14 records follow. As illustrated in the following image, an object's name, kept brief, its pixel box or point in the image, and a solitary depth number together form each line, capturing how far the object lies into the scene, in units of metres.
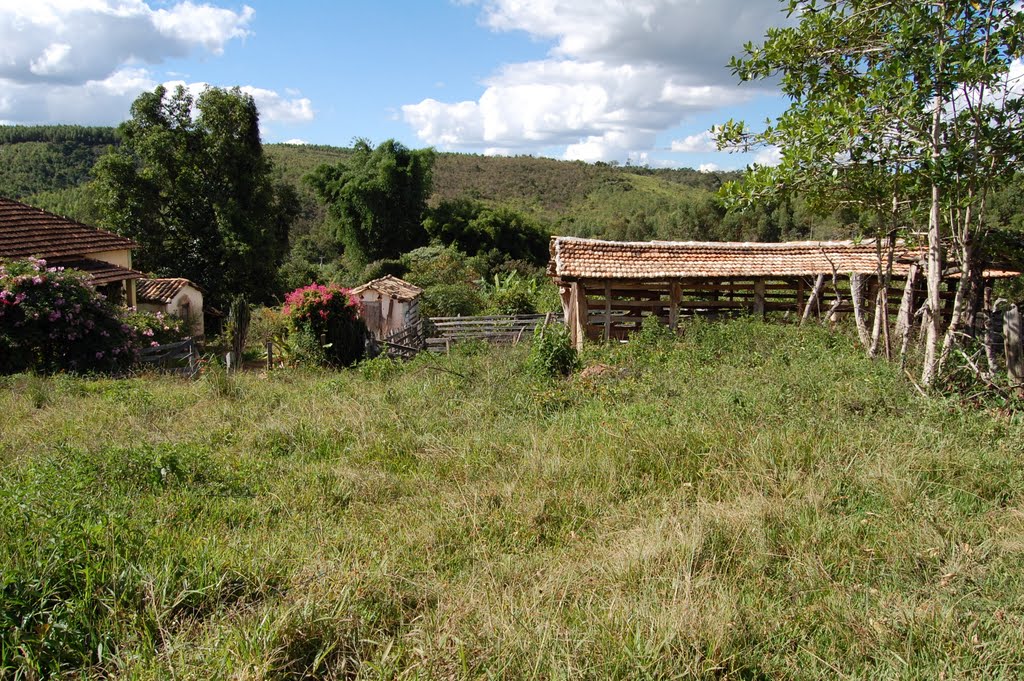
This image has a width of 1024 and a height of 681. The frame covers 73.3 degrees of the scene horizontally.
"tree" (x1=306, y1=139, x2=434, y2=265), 41.06
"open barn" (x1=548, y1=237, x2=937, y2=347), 16.53
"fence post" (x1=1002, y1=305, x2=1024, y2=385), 7.65
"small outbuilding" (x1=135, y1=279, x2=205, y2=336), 23.28
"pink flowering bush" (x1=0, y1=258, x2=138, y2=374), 12.67
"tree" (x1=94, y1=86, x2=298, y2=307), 25.69
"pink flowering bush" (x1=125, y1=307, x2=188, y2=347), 16.44
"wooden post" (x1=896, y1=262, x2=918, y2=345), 9.41
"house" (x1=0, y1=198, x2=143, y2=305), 18.34
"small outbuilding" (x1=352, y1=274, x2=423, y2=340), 24.11
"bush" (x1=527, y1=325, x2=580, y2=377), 11.56
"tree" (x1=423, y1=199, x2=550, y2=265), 41.75
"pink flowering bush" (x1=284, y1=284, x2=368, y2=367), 16.45
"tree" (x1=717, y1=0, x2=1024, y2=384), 7.41
